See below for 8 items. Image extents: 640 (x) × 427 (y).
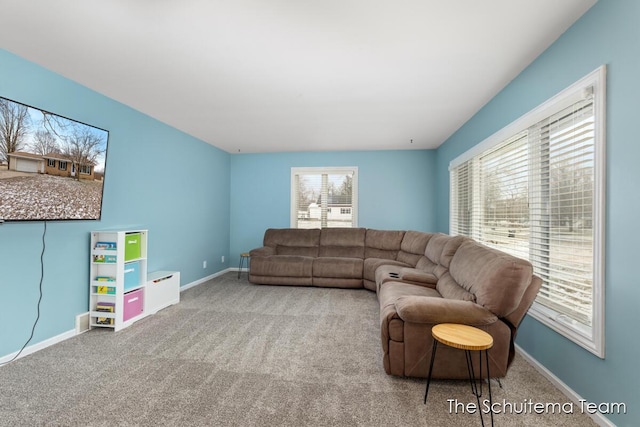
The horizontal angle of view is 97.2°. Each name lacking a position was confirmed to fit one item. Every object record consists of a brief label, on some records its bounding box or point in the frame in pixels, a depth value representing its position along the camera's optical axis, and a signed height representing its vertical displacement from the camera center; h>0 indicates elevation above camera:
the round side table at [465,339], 1.60 -0.70
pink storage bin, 2.98 -0.99
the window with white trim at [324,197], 5.76 +0.42
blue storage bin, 3.03 -0.67
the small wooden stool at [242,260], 5.02 -0.91
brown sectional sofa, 1.90 -0.69
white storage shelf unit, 2.88 -0.71
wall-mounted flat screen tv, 2.16 +0.40
